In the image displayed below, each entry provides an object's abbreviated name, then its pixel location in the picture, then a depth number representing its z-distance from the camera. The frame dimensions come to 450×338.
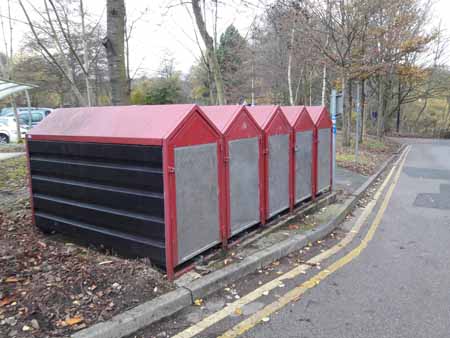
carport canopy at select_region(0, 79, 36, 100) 8.61
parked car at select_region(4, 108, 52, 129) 22.21
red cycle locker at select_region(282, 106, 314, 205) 6.32
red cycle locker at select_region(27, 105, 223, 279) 3.76
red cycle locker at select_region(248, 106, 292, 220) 5.52
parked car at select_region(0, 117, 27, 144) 18.88
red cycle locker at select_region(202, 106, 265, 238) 4.63
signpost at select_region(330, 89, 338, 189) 8.11
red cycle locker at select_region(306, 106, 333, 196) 7.16
